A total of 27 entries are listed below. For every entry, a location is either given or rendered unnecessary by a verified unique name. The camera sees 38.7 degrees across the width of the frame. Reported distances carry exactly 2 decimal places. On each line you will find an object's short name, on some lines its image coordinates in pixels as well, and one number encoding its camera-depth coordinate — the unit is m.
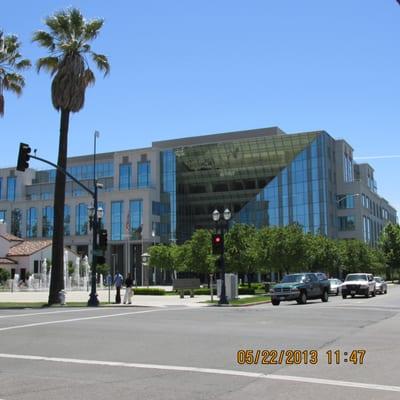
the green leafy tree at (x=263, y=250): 49.46
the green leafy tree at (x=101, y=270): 82.00
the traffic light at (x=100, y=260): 31.61
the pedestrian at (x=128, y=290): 32.69
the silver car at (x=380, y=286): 47.48
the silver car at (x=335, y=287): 46.44
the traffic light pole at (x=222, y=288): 30.80
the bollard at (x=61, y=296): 32.19
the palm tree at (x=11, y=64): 35.38
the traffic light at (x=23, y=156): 24.77
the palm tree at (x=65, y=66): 33.38
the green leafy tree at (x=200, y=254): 50.69
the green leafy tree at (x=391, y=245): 98.44
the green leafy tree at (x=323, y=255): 57.83
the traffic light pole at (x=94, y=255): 31.26
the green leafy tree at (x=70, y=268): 74.06
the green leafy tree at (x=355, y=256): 72.06
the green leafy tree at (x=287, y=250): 51.00
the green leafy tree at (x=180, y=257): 53.49
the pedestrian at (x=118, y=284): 33.88
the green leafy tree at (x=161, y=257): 72.50
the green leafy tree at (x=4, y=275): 67.06
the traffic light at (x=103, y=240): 31.80
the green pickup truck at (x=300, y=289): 31.45
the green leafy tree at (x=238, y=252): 47.22
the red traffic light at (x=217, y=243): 31.11
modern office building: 91.25
